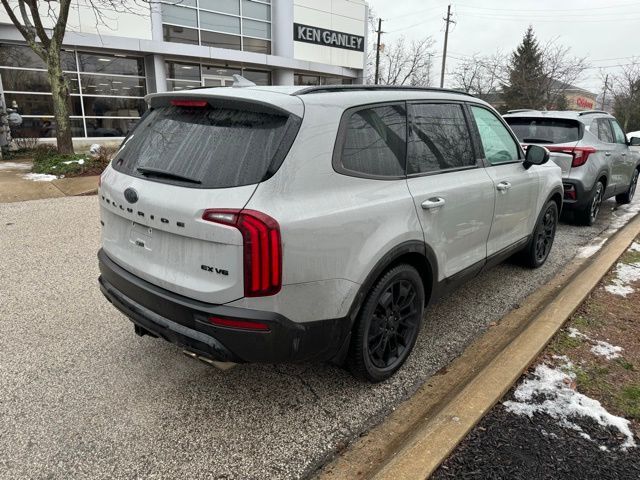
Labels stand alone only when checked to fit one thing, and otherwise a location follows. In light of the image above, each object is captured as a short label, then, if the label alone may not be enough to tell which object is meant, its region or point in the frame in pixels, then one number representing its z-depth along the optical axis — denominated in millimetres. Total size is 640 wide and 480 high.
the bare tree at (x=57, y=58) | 10461
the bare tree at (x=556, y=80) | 31969
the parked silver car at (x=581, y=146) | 6469
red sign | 55150
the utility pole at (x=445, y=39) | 37681
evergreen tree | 32531
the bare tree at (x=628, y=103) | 39125
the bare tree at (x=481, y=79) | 38788
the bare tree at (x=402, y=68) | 43000
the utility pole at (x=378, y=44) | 35091
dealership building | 14914
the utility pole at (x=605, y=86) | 49006
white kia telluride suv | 2166
